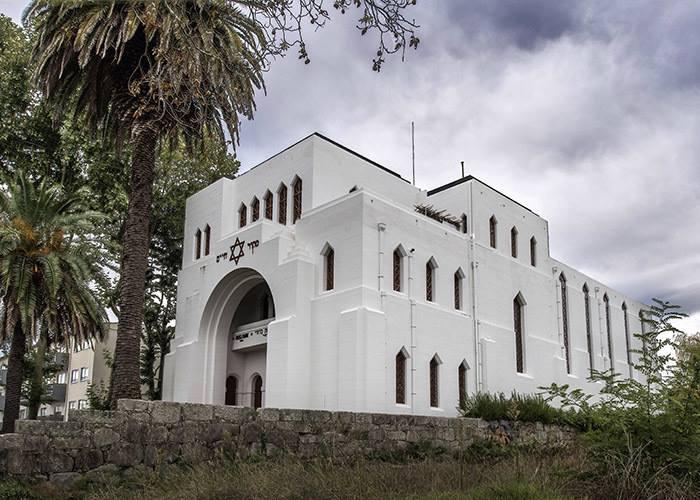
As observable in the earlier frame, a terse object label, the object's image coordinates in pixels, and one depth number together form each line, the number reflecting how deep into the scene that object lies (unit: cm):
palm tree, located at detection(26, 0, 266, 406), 1898
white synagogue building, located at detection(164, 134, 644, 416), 2405
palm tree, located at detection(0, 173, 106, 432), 2380
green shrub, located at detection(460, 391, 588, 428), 2234
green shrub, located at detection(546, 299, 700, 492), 914
